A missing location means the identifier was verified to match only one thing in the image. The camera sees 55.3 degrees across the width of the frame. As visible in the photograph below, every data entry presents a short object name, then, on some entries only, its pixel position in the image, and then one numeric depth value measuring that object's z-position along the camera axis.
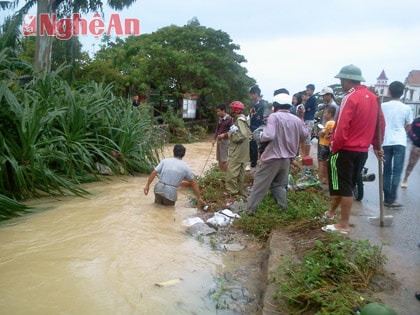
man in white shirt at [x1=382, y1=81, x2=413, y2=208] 5.56
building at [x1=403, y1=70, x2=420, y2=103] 42.81
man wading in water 6.07
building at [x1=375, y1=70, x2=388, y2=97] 45.93
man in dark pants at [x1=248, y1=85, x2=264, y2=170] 8.30
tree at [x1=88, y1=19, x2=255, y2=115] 18.92
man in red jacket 4.00
